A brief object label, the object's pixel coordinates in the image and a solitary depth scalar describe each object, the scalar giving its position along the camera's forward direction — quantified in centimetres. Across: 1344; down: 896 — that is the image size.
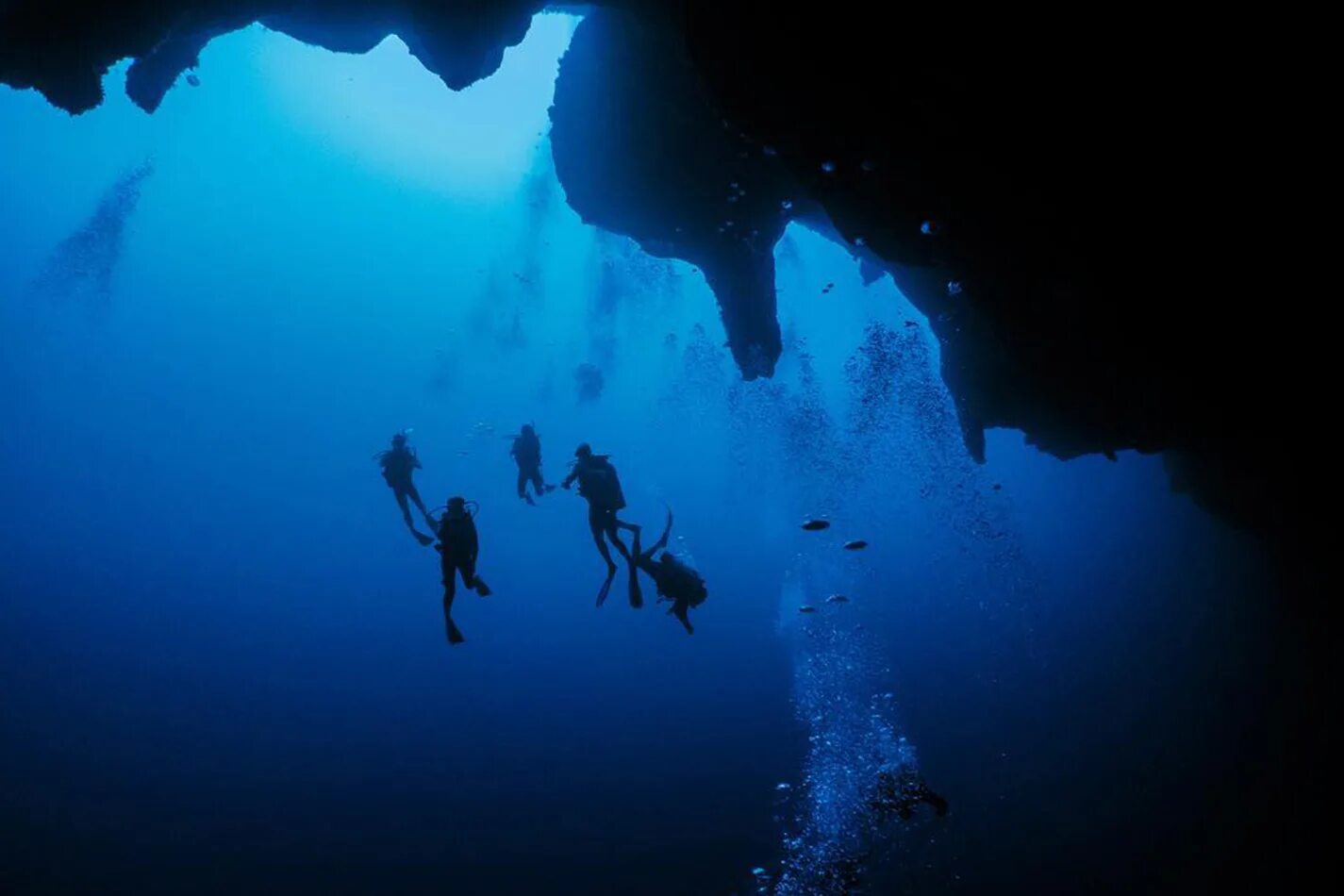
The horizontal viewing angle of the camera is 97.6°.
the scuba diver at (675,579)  873
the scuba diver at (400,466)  1067
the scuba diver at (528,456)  1069
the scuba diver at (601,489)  912
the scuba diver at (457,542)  806
